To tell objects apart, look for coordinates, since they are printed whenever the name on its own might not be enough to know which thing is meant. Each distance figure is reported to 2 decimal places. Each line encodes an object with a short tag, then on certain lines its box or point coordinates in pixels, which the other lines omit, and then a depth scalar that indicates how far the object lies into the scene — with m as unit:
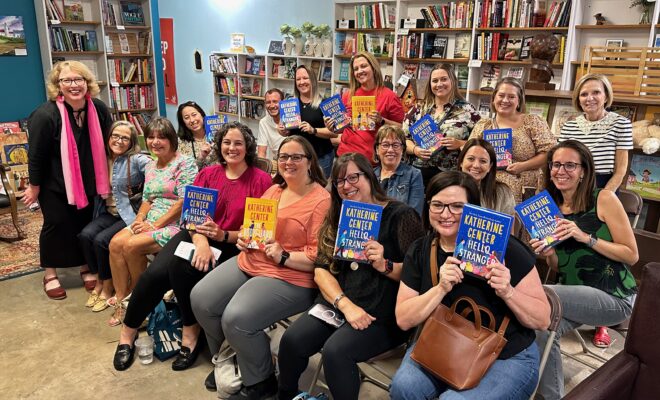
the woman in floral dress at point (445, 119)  3.04
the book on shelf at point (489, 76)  5.52
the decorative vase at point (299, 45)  7.20
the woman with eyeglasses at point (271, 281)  2.29
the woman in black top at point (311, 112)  3.65
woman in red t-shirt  3.41
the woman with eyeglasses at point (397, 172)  2.67
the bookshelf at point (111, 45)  5.70
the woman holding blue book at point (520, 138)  2.79
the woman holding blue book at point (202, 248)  2.66
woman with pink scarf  3.21
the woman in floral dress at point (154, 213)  3.05
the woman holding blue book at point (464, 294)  1.64
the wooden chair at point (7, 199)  4.23
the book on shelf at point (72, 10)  5.76
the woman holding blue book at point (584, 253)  2.06
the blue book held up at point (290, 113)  3.41
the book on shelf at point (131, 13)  6.27
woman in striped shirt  2.86
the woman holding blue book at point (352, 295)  1.97
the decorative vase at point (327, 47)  6.82
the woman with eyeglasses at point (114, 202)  3.28
